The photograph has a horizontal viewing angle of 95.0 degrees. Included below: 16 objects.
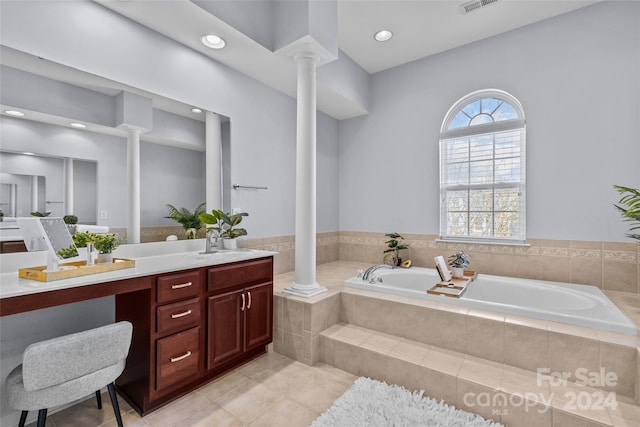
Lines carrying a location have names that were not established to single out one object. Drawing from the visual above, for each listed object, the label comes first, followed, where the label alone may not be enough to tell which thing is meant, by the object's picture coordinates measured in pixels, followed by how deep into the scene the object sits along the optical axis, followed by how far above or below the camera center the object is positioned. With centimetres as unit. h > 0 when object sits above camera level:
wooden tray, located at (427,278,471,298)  241 -65
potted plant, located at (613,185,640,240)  206 +3
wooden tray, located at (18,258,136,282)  146 -30
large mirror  167 +44
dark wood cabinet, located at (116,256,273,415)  176 -78
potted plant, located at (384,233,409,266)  365 -43
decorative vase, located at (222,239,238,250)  272 -28
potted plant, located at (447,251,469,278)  293 -51
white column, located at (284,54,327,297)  257 +31
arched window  314 +50
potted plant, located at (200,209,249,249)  265 -13
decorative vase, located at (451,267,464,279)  292 -59
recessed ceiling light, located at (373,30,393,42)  312 +193
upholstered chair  127 -73
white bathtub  193 -69
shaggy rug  167 -119
